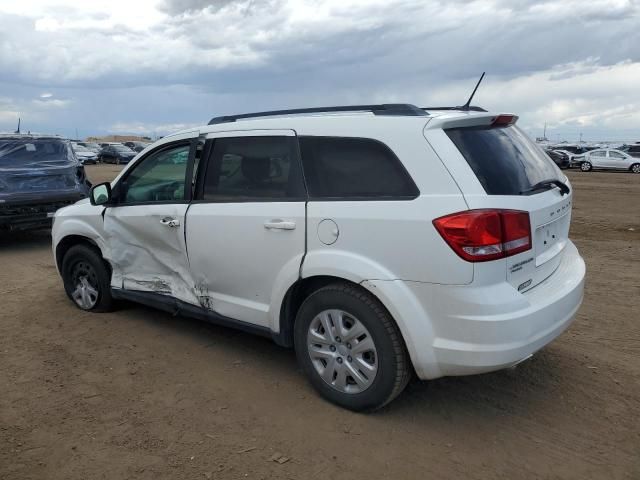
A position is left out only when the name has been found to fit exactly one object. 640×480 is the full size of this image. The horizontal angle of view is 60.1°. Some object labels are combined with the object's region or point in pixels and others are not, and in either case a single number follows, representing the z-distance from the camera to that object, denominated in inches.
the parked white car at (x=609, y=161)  1274.6
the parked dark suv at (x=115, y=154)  1649.9
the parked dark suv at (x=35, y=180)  340.2
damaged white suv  115.6
